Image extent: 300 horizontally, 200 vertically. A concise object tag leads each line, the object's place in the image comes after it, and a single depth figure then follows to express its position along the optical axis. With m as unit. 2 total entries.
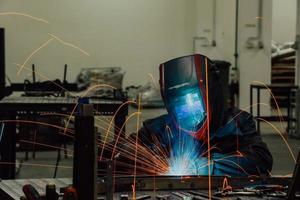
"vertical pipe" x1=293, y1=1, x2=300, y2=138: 7.86
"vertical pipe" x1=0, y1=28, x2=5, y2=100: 5.28
